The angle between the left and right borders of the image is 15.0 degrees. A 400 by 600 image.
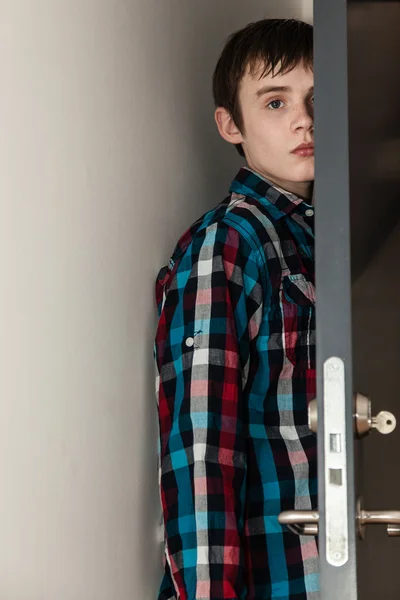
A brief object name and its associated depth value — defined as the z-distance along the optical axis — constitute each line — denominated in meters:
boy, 2.10
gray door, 1.66
